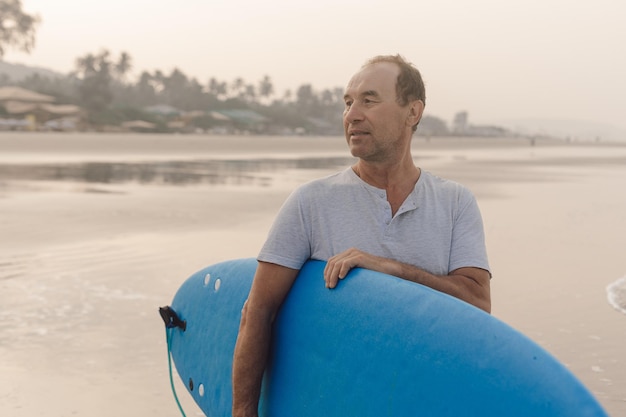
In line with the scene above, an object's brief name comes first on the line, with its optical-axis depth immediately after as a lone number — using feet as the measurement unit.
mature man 7.01
